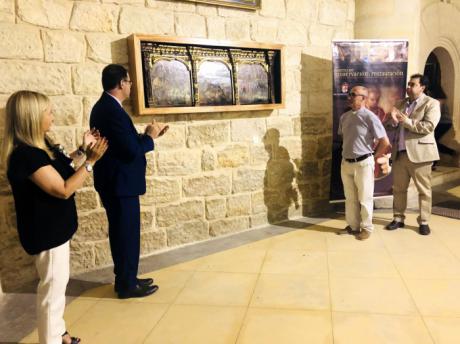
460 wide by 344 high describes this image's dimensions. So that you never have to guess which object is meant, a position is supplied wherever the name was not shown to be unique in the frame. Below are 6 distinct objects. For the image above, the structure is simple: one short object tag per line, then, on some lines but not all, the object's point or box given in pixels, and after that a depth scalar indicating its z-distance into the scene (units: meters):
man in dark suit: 2.40
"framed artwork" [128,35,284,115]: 3.20
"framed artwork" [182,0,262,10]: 3.52
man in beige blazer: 3.57
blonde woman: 1.74
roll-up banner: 4.07
